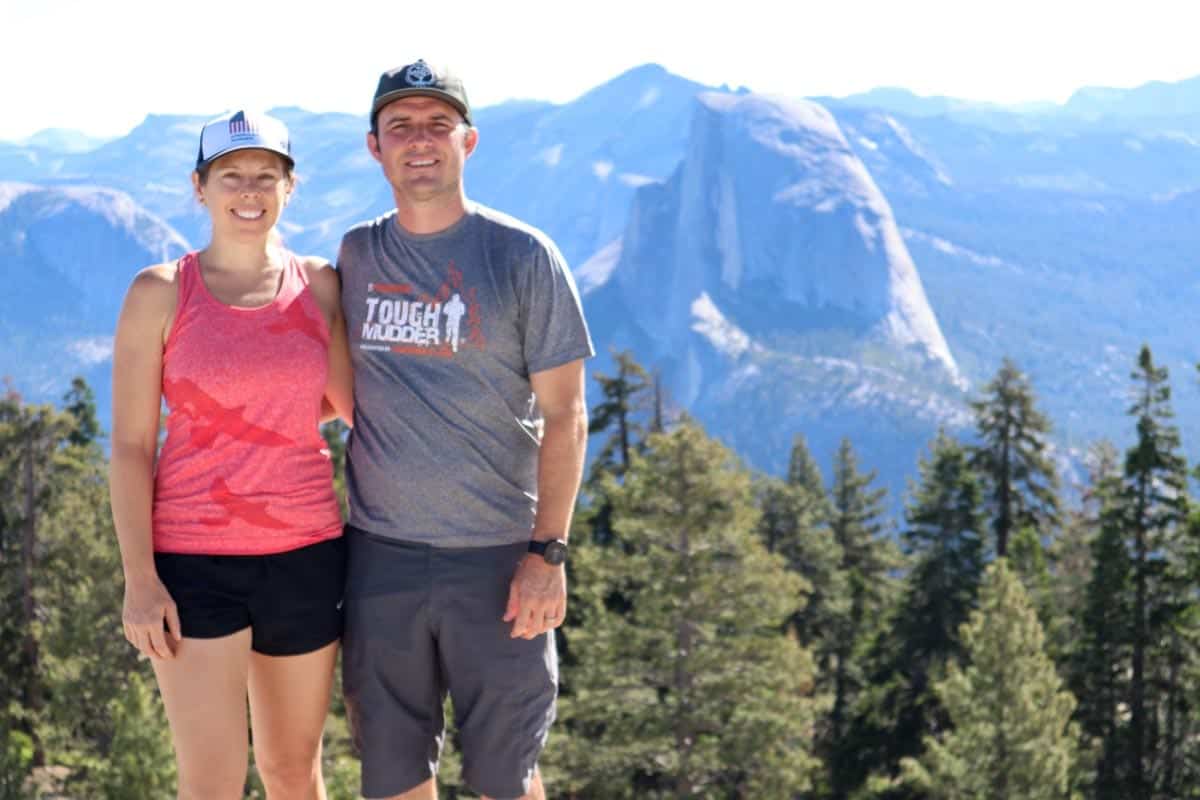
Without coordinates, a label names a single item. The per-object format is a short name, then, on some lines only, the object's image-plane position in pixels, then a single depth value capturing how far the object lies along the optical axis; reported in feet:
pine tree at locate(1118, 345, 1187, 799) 82.69
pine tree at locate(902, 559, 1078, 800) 63.72
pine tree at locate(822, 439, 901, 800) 105.93
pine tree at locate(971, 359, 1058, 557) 111.55
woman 12.84
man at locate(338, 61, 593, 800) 13.61
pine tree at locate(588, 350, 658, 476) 118.21
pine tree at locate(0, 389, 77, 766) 92.63
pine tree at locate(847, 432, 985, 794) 97.96
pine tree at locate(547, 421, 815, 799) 62.64
